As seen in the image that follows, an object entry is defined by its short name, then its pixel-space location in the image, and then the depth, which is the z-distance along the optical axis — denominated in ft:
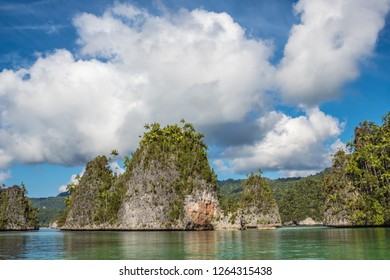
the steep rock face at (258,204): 429.38
